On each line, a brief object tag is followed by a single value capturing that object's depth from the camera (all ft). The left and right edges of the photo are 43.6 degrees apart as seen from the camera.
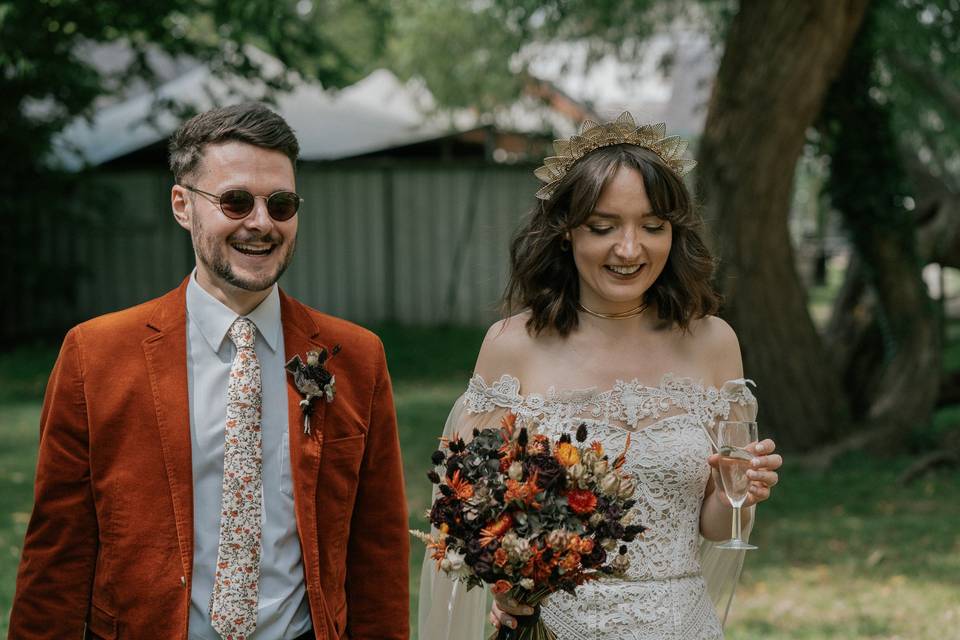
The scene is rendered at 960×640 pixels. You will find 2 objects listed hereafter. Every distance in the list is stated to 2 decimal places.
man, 8.99
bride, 10.73
